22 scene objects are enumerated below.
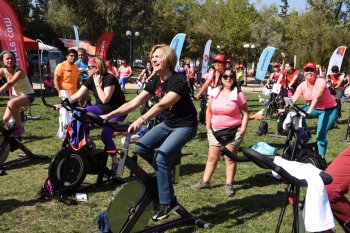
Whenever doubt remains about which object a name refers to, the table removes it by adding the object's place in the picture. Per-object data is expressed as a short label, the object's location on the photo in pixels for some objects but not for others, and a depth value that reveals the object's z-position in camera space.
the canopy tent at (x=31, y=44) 19.47
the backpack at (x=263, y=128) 8.97
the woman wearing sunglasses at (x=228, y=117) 5.42
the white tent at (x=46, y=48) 22.57
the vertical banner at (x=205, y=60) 16.77
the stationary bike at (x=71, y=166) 5.04
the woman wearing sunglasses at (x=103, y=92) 5.57
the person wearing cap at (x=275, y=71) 15.66
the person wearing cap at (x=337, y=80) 14.35
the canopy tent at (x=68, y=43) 33.26
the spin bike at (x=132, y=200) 3.58
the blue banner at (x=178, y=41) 15.02
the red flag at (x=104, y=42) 18.64
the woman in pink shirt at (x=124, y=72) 19.26
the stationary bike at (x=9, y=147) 6.29
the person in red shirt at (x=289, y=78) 12.00
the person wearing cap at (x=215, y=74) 8.04
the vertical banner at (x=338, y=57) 18.53
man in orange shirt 8.43
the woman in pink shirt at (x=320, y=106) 6.59
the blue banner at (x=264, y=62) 20.19
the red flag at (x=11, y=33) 9.80
